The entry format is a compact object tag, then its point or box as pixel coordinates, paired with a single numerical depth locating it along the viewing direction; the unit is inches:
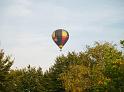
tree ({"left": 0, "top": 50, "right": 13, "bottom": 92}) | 2272.4
